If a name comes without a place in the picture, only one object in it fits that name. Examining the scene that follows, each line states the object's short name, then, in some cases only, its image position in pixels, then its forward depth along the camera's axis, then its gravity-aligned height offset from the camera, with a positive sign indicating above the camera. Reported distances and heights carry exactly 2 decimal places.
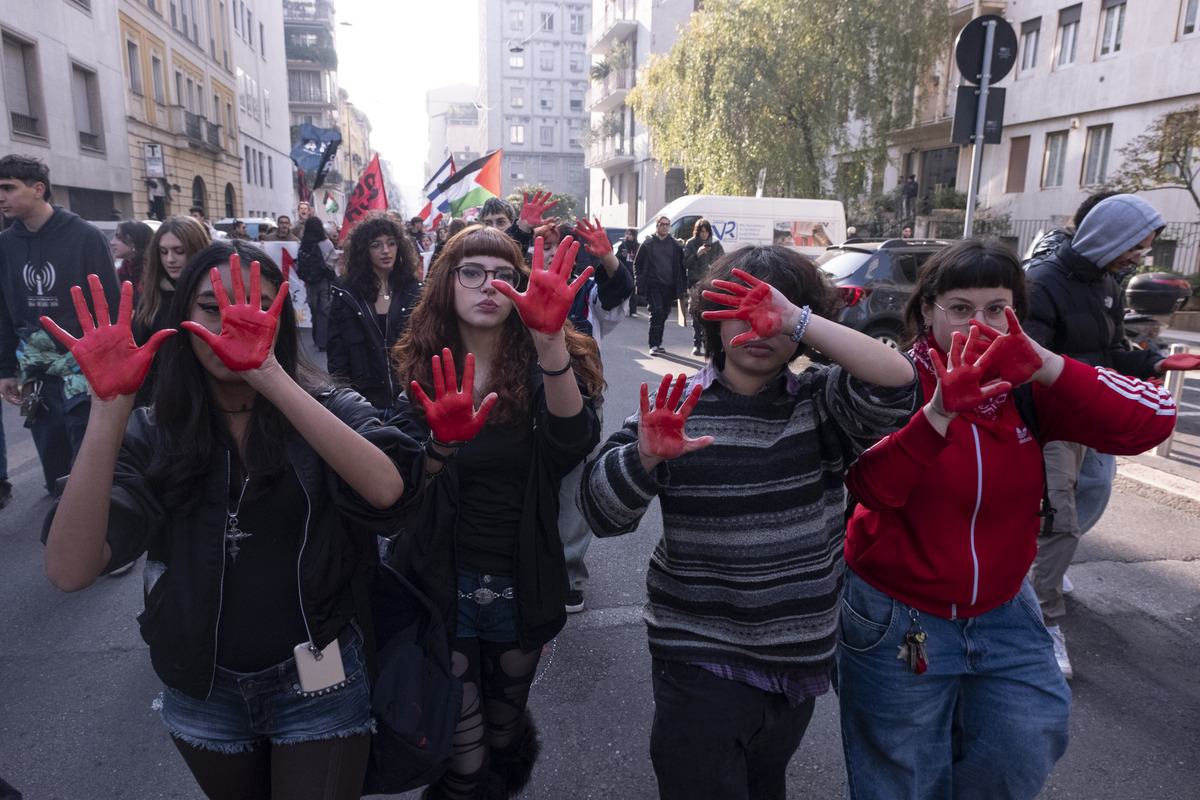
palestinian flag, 11.02 +0.50
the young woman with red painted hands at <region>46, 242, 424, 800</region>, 1.71 -0.68
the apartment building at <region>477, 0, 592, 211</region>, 76.31 +11.08
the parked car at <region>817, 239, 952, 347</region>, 10.06 -0.62
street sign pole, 6.27 +0.94
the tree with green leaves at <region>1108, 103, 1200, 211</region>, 15.35 +1.40
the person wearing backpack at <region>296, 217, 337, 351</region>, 6.83 -0.36
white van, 17.22 +0.13
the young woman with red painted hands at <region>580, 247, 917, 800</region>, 1.87 -0.68
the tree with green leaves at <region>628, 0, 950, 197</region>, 21.78 +3.85
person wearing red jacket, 1.92 -0.87
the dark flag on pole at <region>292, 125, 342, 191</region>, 21.56 +1.90
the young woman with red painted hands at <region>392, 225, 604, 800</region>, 2.20 -0.85
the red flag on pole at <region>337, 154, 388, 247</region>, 12.74 +0.34
